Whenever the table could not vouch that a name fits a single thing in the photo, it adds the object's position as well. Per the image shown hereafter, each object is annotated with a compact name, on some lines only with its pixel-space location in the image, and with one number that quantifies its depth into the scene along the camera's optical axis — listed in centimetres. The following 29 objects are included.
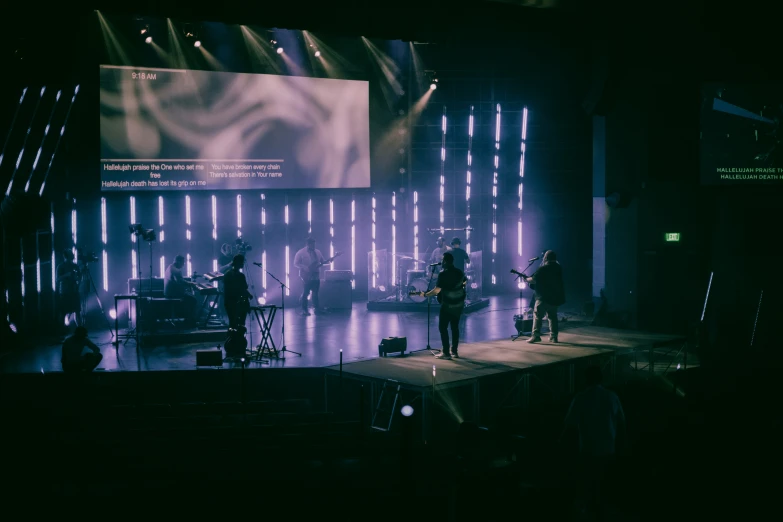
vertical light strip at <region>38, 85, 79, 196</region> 1383
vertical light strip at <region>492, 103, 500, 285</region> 1891
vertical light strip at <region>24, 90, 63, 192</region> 1297
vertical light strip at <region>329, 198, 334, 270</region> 1794
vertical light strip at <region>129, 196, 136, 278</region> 1584
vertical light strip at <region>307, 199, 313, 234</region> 1773
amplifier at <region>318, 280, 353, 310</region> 1620
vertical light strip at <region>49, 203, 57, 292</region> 1419
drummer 1591
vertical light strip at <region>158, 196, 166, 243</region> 1625
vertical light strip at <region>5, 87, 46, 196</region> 1190
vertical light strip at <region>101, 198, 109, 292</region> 1555
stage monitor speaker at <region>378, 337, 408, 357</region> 1078
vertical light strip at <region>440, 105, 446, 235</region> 1866
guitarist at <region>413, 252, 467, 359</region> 1055
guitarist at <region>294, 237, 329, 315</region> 1566
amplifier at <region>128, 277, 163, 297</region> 1348
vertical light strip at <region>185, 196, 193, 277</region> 1652
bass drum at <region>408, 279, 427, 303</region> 1633
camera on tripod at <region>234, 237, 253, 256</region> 1504
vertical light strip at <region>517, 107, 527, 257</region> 1902
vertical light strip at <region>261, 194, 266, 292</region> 1722
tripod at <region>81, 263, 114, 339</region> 1361
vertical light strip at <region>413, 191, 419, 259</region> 1847
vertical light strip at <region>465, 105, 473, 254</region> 1879
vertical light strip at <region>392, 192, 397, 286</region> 1833
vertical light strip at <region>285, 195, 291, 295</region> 1742
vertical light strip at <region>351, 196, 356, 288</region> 1812
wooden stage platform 939
